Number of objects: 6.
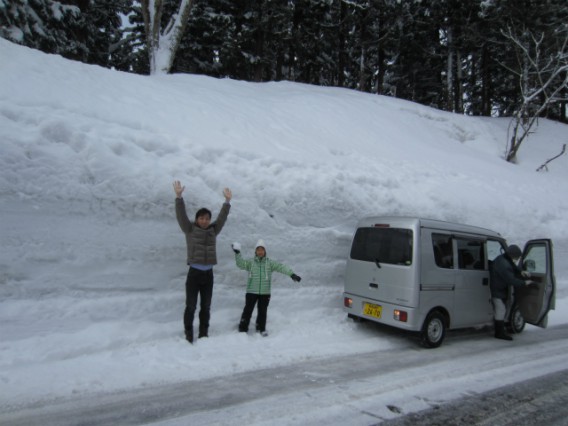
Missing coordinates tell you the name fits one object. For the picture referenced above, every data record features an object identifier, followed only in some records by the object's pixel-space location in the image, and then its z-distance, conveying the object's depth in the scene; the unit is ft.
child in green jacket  21.02
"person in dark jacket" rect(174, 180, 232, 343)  18.94
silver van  20.80
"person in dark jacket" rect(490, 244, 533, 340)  23.94
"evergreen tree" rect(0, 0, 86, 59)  43.83
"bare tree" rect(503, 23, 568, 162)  58.08
